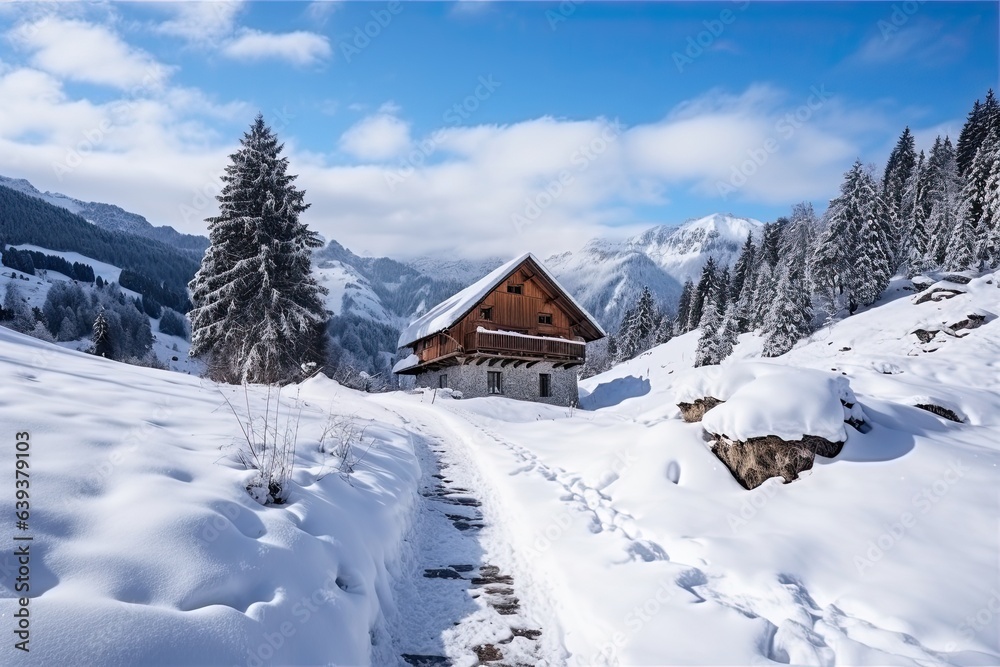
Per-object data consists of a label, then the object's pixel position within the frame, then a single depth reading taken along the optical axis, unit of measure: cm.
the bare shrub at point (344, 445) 595
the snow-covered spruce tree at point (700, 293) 6234
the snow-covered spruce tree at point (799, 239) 4525
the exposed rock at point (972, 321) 2148
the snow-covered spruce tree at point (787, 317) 3797
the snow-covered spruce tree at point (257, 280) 2141
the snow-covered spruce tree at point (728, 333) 4603
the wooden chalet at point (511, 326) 2639
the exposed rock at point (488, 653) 353
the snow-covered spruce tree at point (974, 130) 4862
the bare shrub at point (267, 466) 410
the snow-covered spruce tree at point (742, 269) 6288
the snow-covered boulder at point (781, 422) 626
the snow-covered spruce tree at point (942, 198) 4006
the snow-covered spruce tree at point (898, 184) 4622
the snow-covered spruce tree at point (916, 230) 4219
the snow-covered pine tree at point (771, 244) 5791
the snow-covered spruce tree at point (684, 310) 6896
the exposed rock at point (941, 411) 895
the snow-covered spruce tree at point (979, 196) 3447
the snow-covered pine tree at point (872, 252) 3694
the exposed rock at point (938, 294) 2792
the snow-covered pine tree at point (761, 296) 4688
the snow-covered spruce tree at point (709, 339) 4488
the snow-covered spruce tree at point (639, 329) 6988
